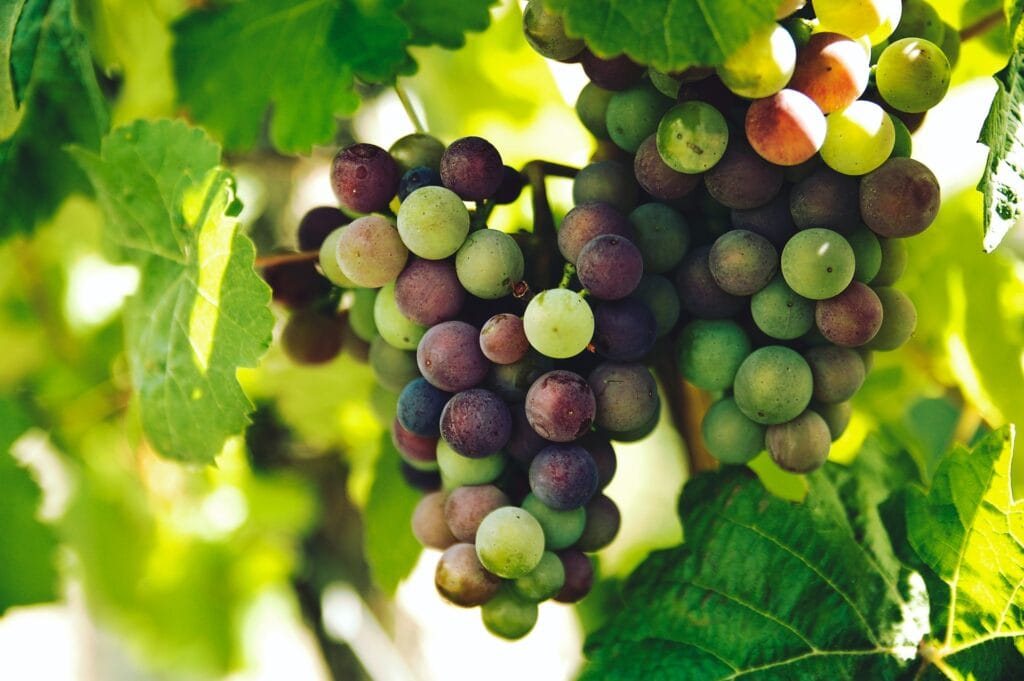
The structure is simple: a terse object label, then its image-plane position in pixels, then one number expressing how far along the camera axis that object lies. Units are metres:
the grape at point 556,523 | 0.51
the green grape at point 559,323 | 0.49
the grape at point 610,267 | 0.49
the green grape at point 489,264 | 0.50
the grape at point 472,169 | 0.50
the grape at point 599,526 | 0.52
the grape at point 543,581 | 0.50
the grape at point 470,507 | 0.51
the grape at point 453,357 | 0.50
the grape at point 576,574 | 0.51
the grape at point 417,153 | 0.52
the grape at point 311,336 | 0.56
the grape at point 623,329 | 0.50
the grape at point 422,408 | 0.51
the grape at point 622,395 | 0.50
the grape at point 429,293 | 0.50
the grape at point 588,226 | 0.50
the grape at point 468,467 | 0.51
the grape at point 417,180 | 0.51
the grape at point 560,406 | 0.49
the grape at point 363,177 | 0.51
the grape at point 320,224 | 0.54
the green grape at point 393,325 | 0.51
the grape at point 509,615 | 0.51
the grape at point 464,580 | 0.50
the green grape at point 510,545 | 0.49
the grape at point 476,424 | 0.50
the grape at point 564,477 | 0.50
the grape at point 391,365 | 0.53
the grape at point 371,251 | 0.50
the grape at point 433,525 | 0.52
